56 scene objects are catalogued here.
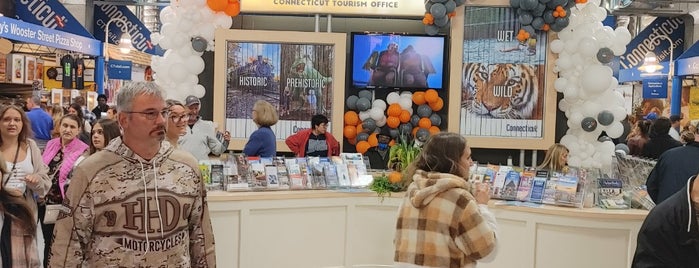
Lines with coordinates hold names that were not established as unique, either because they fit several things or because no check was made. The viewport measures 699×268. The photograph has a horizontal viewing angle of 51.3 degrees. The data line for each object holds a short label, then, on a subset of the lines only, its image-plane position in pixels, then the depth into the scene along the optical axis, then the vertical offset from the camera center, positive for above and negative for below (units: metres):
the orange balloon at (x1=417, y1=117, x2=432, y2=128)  7.50 -0.09
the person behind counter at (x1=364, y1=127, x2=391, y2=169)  7.54 -0.42
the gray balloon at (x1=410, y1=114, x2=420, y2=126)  7.56 -0.06
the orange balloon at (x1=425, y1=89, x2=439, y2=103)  7.44 +0.19
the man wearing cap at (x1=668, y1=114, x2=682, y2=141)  11.53 -0.05
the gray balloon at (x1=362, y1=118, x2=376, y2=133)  7.46 -0.13
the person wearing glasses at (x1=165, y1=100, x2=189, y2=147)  4.49 -0.09
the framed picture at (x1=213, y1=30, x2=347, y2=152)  7.34 +0.32
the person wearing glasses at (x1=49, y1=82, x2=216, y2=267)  2.30 -0.30
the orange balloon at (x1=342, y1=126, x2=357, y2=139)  7.54 -0.21
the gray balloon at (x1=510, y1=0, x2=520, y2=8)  7.09 +1.10
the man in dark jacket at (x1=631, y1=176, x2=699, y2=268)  2.57 -0.40
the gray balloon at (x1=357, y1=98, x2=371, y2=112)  7.45 +0.08
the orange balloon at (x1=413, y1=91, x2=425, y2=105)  7.48 +0.17
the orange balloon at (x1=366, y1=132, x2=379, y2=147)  7.47 -0.28
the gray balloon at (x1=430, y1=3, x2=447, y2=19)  7.02 +1.01
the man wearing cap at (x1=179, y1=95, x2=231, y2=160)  5.77 -0.24
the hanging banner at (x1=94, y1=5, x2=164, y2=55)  15.96 +1.82
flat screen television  7.40 +0.54
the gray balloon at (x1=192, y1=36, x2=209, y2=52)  7.23 +0.64
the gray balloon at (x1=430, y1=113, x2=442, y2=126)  7.55 -0.05
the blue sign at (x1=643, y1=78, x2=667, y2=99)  14.98 +0.67
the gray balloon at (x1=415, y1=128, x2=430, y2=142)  7.39 -0.21
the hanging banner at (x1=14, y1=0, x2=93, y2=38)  12.82 +1.57
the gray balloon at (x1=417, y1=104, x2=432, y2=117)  7.51 +0.04
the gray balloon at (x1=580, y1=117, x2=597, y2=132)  7.05 -0.05
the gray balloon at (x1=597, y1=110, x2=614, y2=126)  7.02 +0.01
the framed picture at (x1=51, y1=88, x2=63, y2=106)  13.01 +0.13
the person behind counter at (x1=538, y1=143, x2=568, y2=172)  6.12 -0.34
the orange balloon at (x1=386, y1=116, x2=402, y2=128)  7.46 -0.09
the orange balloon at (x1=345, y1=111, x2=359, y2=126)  7.54 -0.07
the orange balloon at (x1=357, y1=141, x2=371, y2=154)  7.45 -0.35
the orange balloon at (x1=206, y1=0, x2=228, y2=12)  7.12 +1.01
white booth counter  4.82 -0.86
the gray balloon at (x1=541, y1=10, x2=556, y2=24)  7.03 +0.97
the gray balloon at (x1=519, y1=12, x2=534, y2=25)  7.06 +0.96
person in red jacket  6.90 -0.29
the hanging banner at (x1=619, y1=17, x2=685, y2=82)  15.82 +1.79
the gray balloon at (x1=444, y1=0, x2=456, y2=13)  7.05 +1.06
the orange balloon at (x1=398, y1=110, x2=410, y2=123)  7.46 -0.03
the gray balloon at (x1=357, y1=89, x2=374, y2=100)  7.54 +0.19
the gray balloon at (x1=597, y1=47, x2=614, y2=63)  6.87 +0.61
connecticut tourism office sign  7.32 +1.06
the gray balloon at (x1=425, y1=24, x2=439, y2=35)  7.30 +0.85
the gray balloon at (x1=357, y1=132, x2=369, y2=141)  7.50 -0.25
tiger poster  7.25 +0.41
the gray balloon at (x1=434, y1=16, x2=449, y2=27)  7.15 +0.92
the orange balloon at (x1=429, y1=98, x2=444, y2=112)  7.51 +0.10
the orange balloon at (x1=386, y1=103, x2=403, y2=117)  7.45 +0.03
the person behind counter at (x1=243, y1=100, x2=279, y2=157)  6.18 -0.22
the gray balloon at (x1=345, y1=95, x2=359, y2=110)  7.55 +0.11
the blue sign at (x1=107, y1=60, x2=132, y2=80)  14.74 +0.70
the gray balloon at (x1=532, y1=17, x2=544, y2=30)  7.05 +0.91
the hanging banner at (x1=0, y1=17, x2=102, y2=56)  10.24 +1.06
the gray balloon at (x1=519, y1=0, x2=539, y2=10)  6.96 +1.08
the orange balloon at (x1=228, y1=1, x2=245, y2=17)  7.20 +0.99
